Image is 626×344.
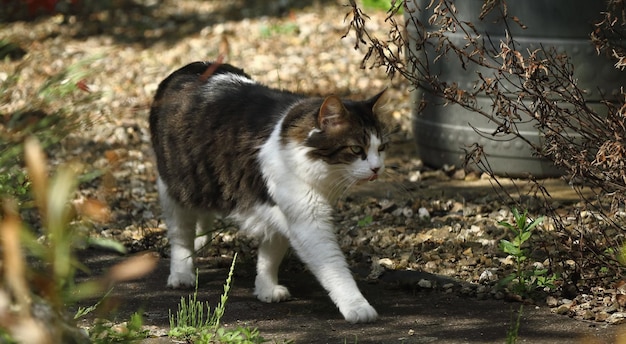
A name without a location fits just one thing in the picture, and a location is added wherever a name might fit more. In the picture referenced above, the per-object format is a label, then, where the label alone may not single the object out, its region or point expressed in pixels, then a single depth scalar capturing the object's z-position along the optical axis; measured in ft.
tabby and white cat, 26.13
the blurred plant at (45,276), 10.76
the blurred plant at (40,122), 17.74
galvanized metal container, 36.40
